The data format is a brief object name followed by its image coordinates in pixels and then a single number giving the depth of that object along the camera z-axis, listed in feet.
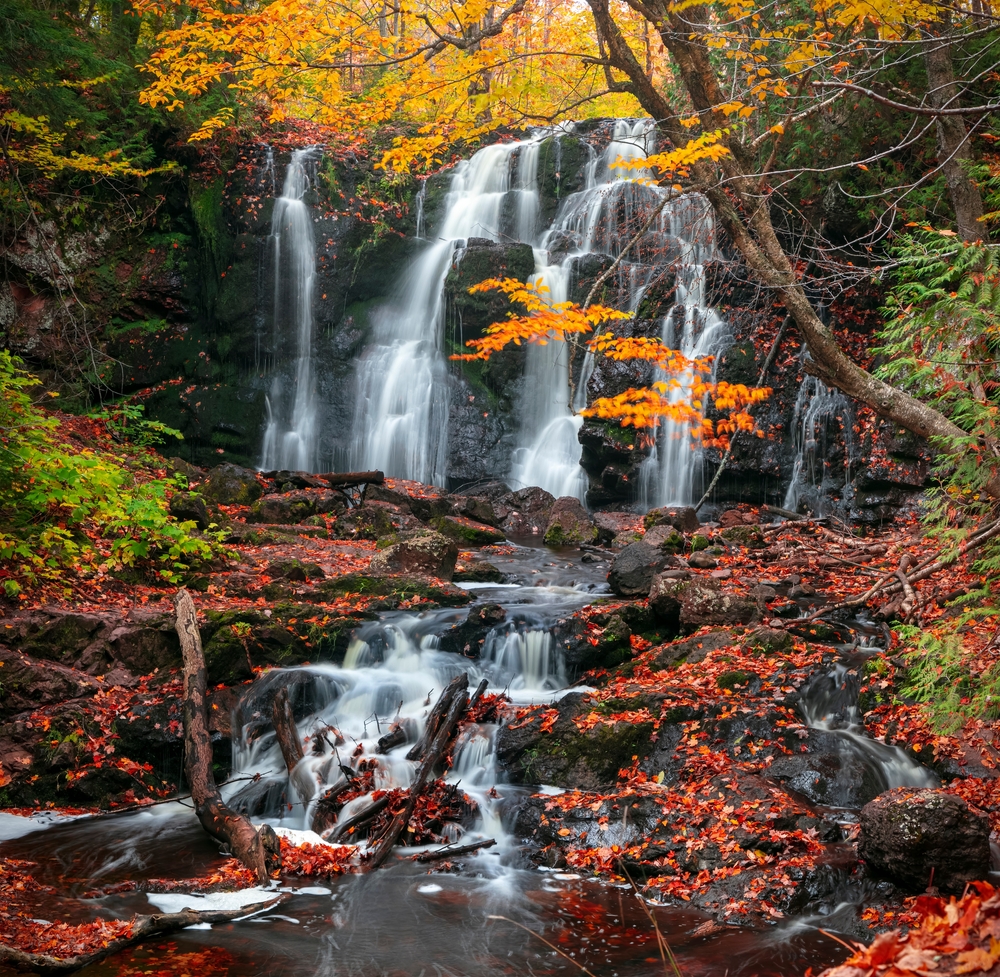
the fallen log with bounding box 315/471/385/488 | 47.52
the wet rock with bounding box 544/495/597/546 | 43.97
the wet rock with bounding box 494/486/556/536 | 47.47
